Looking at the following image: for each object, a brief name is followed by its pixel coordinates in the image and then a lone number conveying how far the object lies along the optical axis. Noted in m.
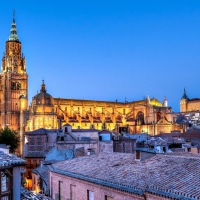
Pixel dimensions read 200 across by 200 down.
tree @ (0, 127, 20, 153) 75.39
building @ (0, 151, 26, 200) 10.34
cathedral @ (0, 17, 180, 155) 111.44
